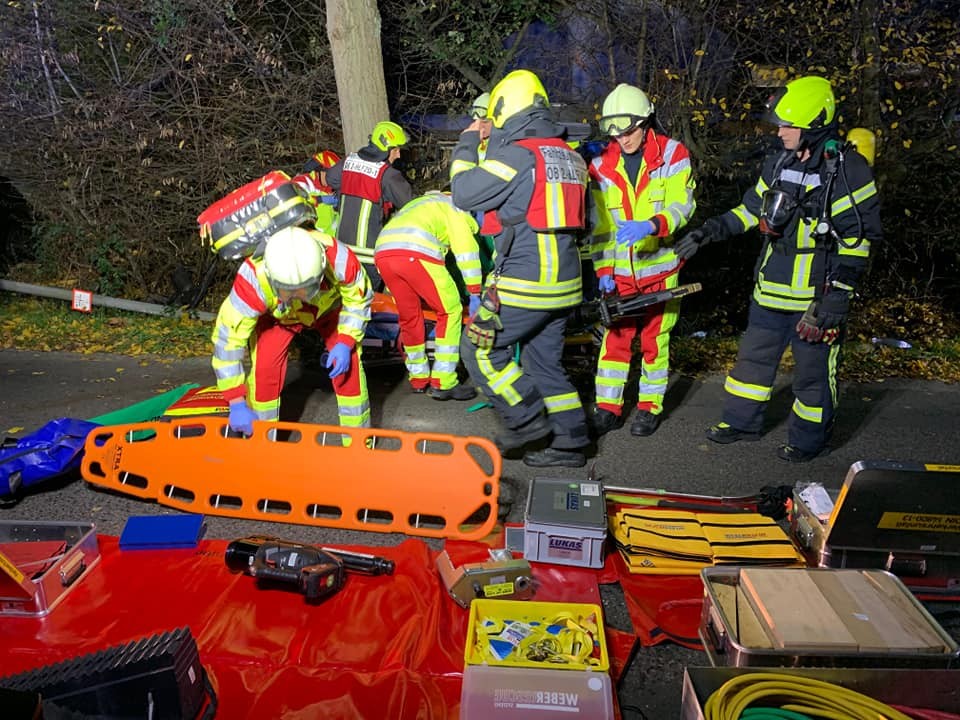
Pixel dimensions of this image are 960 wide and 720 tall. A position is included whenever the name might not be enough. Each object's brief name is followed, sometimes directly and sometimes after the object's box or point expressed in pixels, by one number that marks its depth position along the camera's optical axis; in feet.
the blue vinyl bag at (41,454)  13.96
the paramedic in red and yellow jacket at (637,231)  15.58
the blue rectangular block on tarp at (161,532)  12.23
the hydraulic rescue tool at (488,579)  10.83
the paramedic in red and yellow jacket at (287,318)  12.21
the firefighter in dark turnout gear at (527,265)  13.58
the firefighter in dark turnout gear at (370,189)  20.77
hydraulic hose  8.13
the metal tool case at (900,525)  10.79
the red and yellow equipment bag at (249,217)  13.14
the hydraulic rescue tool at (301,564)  10.76
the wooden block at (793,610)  8.96
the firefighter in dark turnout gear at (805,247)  14.21
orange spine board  13.06
